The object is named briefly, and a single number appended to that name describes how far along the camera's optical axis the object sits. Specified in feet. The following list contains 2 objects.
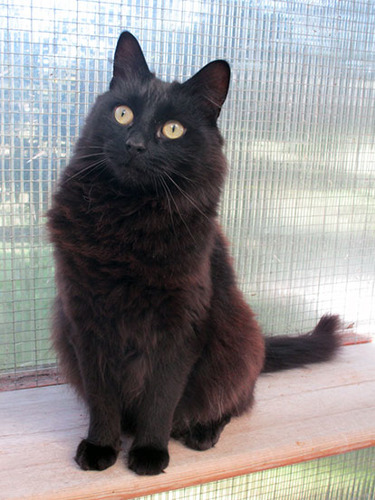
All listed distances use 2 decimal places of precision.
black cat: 1.66
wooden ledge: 1.71
